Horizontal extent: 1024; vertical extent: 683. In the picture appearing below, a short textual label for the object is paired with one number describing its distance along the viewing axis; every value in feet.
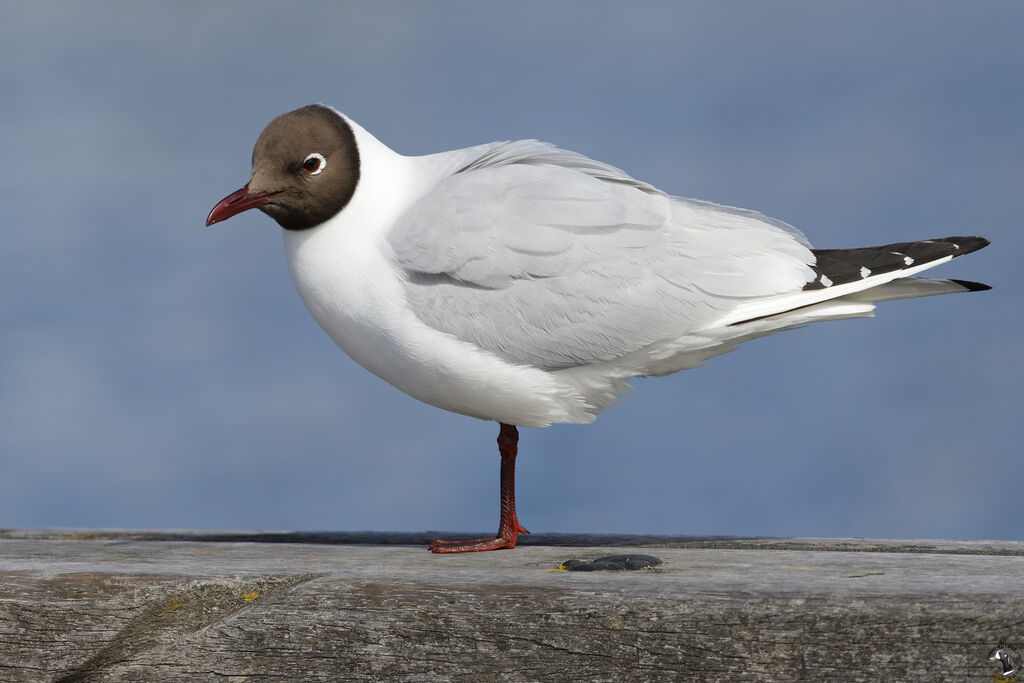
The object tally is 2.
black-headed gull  22.48
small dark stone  17.71
